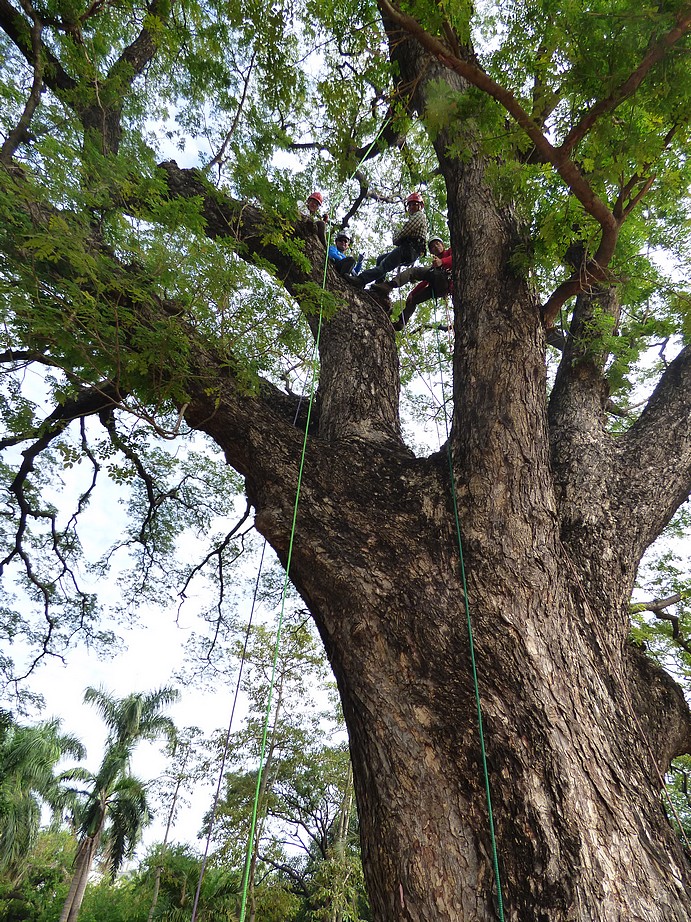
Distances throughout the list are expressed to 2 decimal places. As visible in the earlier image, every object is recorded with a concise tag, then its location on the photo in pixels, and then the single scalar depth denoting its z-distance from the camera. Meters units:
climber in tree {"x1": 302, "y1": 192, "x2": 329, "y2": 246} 4.28
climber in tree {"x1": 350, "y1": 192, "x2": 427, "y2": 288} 3.97
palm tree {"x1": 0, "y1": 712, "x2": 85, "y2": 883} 13.33
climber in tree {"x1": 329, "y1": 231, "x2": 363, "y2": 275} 3.96
